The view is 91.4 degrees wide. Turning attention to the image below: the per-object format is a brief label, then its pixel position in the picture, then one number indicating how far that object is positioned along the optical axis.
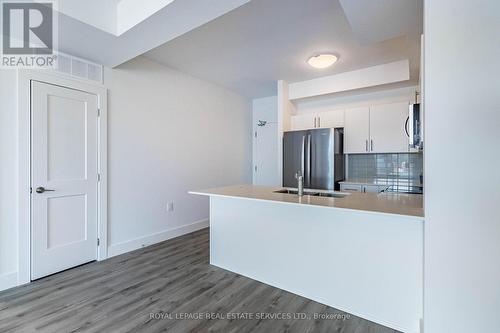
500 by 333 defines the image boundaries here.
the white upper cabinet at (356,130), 3.91
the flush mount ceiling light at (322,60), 3.11
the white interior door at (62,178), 2.53
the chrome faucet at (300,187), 2.62
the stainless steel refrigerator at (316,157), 3.86
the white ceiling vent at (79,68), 2.68
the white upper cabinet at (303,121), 4.32
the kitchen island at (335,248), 1.77
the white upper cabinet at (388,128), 3.61
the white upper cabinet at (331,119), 4.12
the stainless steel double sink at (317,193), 2.63
